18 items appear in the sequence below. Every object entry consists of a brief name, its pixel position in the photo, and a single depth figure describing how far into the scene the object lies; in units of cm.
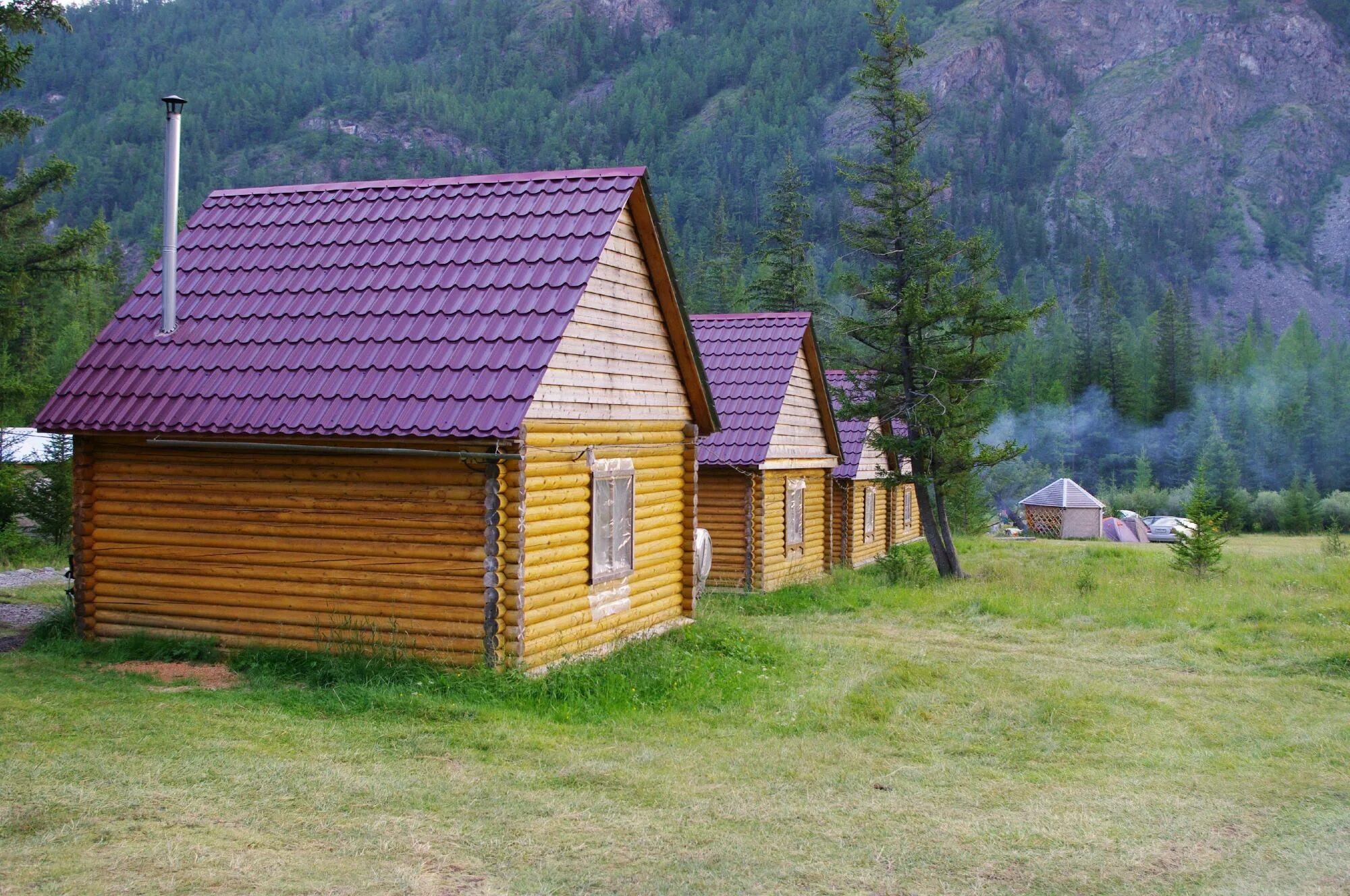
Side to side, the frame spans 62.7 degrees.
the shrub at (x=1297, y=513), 5969
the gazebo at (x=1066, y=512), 5259
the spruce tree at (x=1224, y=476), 6191
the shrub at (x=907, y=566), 2522
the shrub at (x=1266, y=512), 6250
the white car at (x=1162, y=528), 5578
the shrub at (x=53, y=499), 2472
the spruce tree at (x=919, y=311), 2588
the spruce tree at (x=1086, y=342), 8925
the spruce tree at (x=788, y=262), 4616
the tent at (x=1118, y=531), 5391
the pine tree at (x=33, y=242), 2295
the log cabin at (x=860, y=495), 2861
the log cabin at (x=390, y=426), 1123
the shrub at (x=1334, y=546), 3356
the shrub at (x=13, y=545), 2385
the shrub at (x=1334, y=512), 6175
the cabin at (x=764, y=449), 2208
